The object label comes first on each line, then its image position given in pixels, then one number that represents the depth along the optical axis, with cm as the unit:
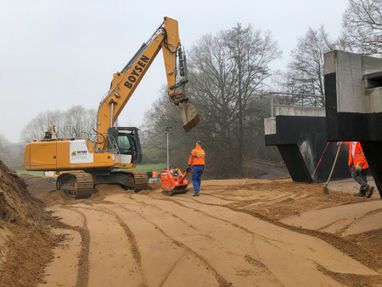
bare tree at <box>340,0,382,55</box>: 2778
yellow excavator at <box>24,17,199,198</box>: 1489
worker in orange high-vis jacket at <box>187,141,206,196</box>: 1244
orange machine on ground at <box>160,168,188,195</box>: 1322
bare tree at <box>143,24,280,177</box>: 3809
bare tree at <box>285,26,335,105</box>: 3880
